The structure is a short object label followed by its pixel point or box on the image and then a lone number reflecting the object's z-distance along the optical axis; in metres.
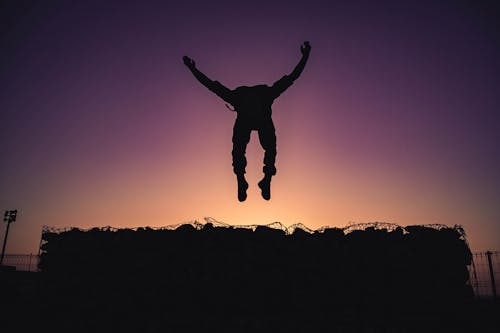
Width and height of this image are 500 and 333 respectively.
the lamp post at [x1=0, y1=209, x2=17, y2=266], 39.85
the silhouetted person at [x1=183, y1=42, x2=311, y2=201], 6.62
